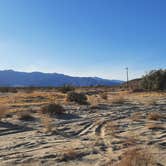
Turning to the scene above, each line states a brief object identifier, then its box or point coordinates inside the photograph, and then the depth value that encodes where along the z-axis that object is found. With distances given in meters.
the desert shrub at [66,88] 28.53
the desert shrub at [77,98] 15.68
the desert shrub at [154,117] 9.76
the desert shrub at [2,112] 9.74
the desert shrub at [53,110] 10.96
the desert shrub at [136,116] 9.79
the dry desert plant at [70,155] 5.16
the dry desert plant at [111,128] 7.34
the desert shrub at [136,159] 4.38
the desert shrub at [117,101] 16.31
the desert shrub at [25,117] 9.64
